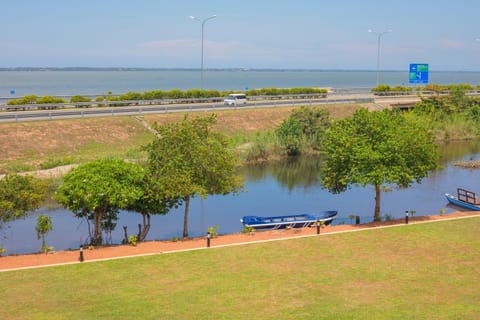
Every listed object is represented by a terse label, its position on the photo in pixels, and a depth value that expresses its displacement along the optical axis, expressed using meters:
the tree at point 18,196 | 26.39
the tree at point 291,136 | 61.03
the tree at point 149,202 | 28.09
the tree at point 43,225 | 28.54
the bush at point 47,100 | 64.62
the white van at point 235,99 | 73.19
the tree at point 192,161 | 28.73
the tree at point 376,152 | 31.28
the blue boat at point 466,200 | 38.06
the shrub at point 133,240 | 27.03
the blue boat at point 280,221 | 32.69
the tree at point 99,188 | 26.42
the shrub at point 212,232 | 28.19
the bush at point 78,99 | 67.81
